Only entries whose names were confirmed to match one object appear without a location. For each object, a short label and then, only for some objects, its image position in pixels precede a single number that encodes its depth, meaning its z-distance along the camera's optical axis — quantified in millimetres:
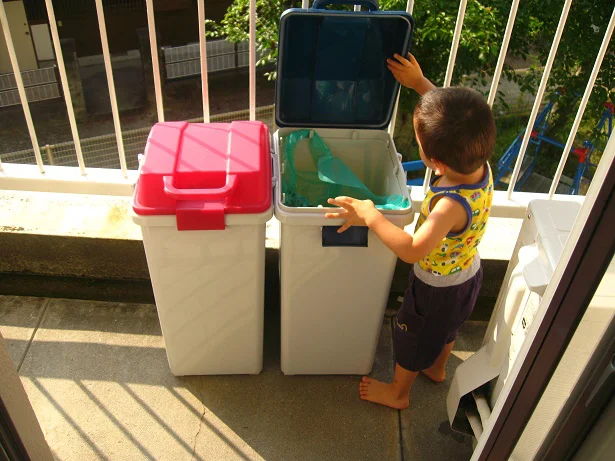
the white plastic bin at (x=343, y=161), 2008
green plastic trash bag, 2129
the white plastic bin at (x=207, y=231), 1879
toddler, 1738
